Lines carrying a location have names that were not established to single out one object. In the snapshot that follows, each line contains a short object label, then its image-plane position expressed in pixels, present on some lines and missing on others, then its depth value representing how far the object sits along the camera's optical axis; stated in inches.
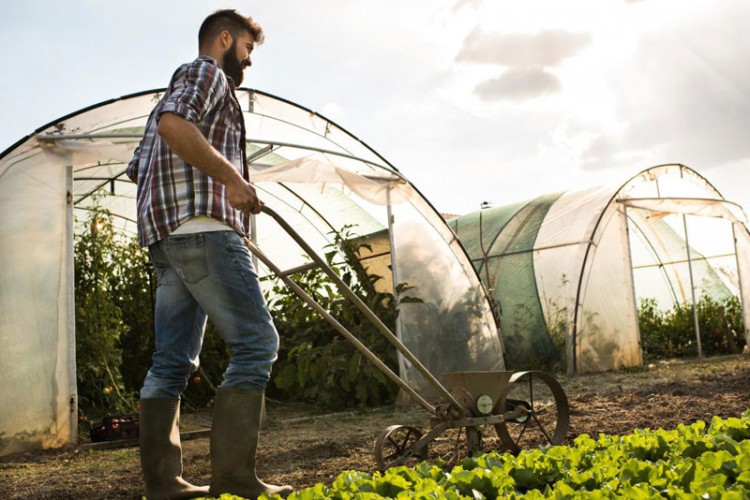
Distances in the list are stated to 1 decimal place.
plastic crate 228.8
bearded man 108.1
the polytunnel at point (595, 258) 402.0
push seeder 143.8
